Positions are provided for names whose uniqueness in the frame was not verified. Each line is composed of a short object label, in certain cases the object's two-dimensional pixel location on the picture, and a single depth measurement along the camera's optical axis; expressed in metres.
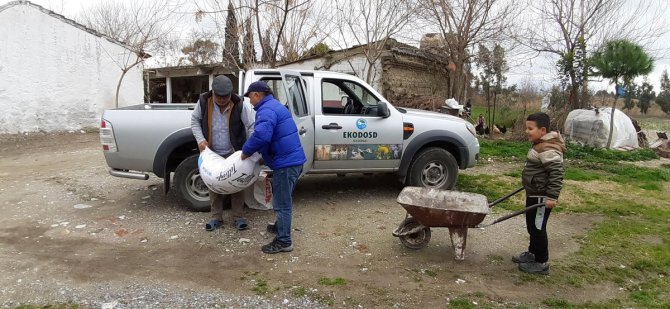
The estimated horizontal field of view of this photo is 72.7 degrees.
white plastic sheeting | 12.03
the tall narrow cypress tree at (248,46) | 11.47
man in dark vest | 4.95
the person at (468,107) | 14.04
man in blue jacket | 4.32
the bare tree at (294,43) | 16.30
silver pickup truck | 5.65
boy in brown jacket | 4.02
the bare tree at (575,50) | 12.72
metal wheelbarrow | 4.23
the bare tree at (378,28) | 13.16
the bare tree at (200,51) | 21.66
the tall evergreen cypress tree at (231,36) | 11.33
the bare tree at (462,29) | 13.49
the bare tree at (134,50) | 15.78
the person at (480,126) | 14.43
